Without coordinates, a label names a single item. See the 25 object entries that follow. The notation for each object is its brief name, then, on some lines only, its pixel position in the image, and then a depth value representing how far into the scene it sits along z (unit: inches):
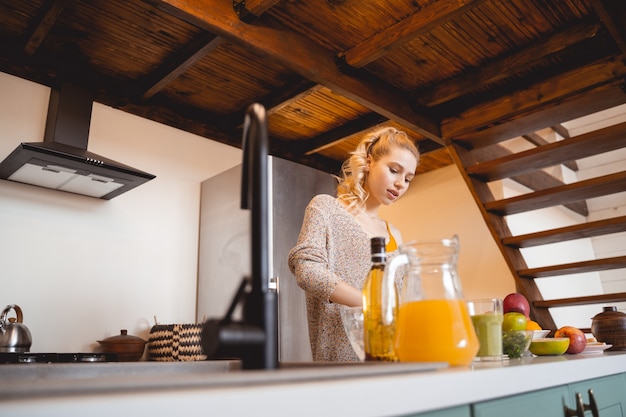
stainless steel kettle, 97.3
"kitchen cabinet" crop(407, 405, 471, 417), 23.4
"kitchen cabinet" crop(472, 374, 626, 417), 28.6
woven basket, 115.9
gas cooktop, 90.0
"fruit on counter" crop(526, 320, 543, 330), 60.1
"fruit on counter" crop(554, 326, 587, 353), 62.5
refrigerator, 126.2
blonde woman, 57.5
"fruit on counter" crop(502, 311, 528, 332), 50.2
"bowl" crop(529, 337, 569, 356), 57.5
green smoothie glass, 40.9
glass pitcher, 31.9
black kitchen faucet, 22.7
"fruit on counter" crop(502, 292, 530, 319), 58.1
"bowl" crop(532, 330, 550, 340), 59.5
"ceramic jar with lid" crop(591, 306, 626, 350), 74.3
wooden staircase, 115.9
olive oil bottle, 36.4
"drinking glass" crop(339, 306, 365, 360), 40.4
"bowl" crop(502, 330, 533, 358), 50.0
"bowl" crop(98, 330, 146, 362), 117.3
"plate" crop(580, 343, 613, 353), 65.7
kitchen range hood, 104.0
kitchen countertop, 14.7
